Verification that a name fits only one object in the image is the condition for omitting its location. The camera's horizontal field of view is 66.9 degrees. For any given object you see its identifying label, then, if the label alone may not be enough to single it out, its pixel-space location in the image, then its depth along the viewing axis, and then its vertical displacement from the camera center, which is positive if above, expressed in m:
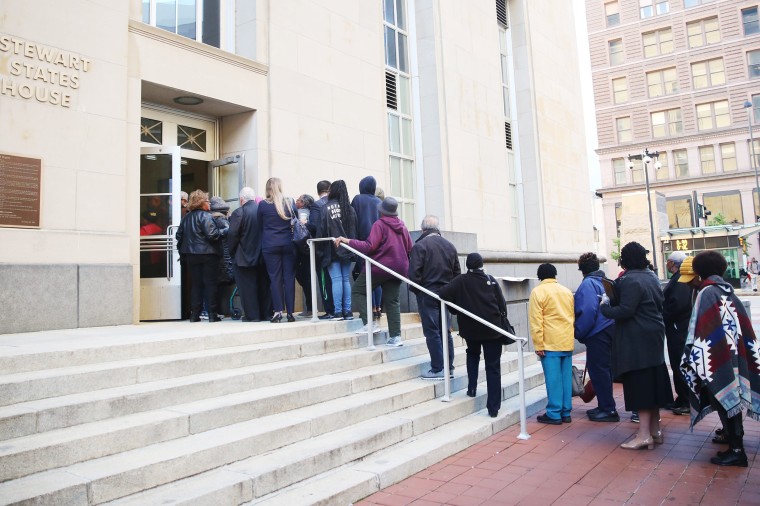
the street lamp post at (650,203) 26.44 +4.05
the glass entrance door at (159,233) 8.50 +1.11
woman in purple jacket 7.07 +0.55
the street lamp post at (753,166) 47.38 +9.38
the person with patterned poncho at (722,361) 4.89 -0.68
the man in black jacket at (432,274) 6.60 +0.25
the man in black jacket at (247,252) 7.63 +0.67
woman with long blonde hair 7.50 +0.75
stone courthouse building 6.87 +3.02
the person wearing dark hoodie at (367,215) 8.12 +1.18
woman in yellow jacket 6.38 -0.52
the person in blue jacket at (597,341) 6.57 -0.62
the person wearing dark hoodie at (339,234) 7.59 +0.86
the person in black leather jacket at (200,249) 7.73 +0.76
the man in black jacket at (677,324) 6.52 -0.46
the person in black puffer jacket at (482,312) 6.16 -0.21
